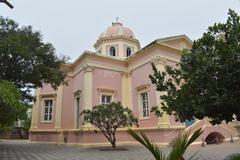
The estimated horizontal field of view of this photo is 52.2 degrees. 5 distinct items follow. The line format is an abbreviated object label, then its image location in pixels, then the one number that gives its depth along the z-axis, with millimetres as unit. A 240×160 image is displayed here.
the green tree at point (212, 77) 5094
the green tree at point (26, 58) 12984
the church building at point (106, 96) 17500
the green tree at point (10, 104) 7551
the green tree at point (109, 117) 13594
